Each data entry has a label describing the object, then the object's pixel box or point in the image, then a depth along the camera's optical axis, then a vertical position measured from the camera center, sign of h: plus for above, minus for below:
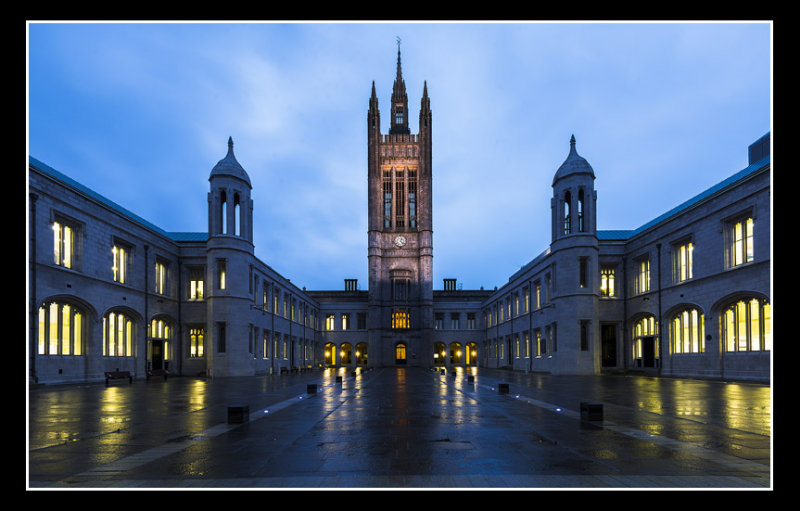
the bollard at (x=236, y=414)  13.43 -3.38
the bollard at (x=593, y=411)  13.21 -3.34
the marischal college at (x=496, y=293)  30.98 -1.39
